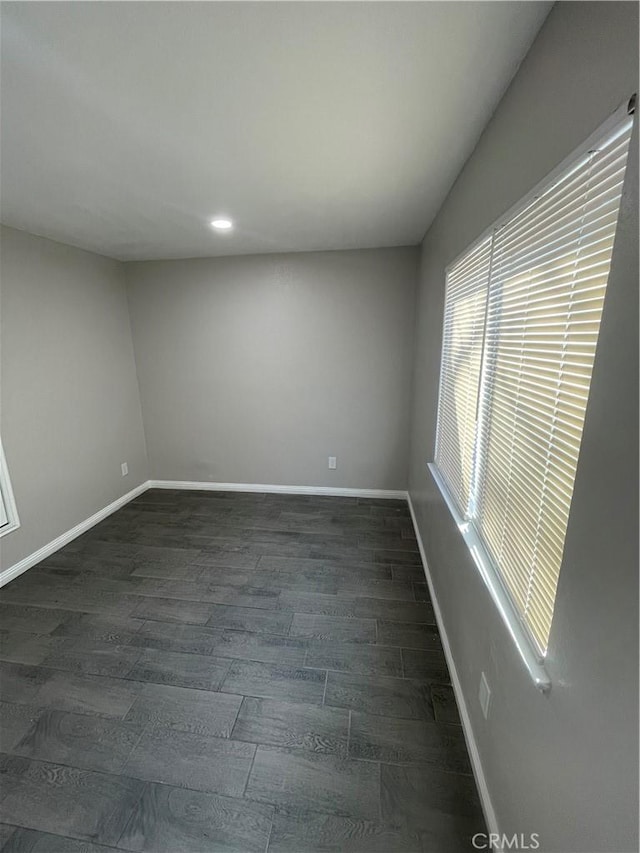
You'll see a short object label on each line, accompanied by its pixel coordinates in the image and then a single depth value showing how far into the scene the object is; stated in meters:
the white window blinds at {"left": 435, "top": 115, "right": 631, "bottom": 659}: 0.72
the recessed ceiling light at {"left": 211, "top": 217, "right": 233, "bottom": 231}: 2.34
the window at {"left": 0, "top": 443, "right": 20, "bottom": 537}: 2.42
